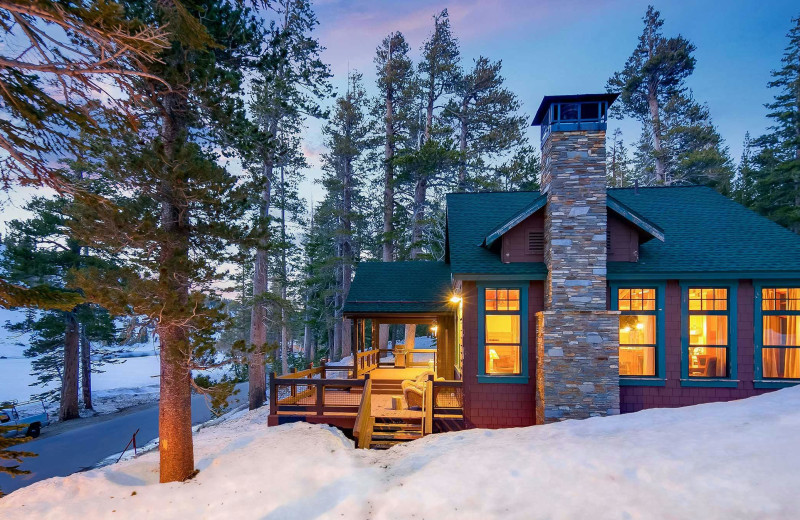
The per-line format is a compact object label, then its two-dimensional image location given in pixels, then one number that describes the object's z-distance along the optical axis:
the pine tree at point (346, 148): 23.17
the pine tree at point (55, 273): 16.83
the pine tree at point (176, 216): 5.46
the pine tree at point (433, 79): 19.78
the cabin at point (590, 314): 7.59
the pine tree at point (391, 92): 20.17
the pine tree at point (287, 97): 14.05
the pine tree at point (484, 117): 20.62
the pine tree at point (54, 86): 3.64
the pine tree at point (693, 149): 19.75
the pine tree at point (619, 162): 33.66
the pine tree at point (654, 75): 20.00
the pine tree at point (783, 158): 19.02
